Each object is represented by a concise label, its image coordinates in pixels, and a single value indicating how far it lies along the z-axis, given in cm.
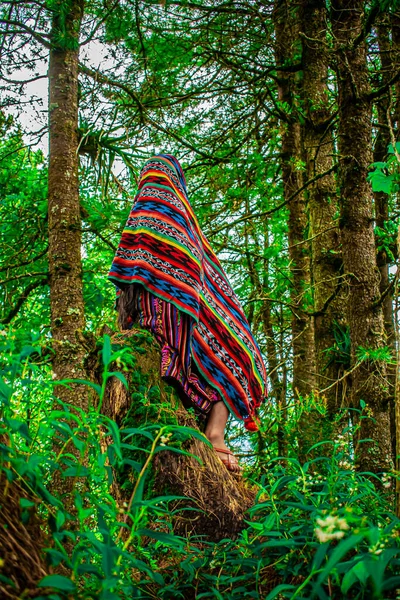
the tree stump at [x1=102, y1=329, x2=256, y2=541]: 251
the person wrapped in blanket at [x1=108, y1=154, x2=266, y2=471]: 306
